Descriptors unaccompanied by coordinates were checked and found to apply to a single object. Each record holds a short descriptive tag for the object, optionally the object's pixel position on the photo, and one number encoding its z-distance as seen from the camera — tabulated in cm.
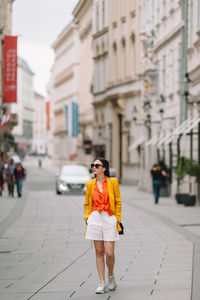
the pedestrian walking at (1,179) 4069
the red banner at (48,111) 17121
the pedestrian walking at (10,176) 3803
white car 3969
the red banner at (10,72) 5769
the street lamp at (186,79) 2903
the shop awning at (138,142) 5051
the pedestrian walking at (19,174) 3719
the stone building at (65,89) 10074
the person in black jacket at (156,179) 3178
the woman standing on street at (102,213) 980
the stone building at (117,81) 6031
